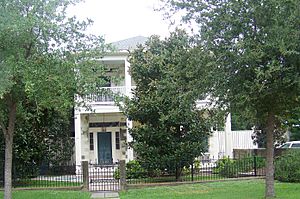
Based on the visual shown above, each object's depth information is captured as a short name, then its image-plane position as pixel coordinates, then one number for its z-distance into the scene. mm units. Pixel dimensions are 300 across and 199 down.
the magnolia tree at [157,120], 20469
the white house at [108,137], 30250
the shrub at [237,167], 21672
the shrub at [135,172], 21141
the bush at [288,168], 18641
